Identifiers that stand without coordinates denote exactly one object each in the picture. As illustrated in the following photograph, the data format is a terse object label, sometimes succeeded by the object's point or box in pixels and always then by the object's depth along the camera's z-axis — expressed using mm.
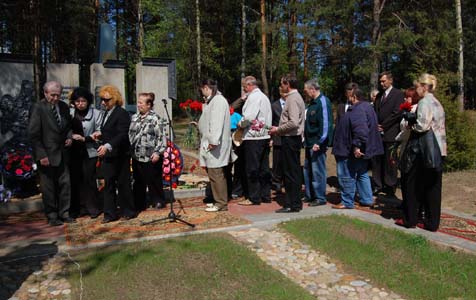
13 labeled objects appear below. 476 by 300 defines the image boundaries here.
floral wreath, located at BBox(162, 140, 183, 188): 6872
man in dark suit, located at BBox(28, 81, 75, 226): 5594
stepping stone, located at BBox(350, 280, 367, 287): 3859
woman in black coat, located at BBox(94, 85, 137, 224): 5777
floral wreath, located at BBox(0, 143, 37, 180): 6883
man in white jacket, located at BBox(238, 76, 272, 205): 6438
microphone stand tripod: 5594
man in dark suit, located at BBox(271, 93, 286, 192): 7570
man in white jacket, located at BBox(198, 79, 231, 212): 5996
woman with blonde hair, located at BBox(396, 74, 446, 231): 4980
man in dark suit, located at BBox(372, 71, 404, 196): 7020
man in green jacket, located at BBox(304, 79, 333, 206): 6332
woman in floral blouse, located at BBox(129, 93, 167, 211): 6051
